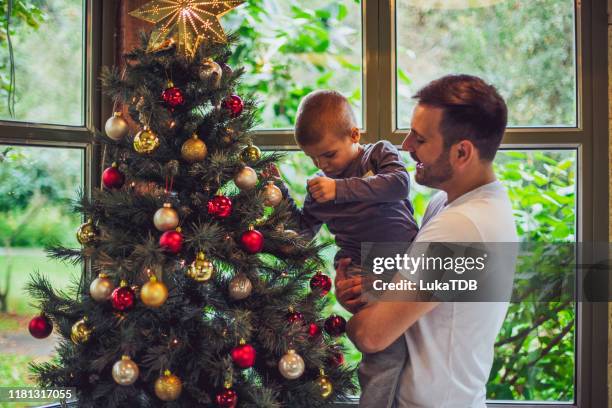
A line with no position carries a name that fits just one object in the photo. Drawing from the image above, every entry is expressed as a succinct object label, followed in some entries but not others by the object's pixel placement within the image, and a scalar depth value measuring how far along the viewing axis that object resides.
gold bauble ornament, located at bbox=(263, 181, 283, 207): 1.60
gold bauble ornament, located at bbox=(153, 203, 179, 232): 1.43
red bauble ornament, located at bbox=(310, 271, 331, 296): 1.72
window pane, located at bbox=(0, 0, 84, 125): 2.04
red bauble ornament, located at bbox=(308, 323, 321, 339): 1.64
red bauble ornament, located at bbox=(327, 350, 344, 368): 1.71
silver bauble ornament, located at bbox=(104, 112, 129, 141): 1.55
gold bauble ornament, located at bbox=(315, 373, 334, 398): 1.60
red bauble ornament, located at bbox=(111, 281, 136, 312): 1.42
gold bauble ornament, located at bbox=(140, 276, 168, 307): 1.38
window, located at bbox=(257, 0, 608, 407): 2.23
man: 1.60
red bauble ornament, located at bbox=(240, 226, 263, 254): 1.51
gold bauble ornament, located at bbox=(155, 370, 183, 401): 1.42
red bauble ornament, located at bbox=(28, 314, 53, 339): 1.55
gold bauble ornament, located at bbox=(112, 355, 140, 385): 1.42
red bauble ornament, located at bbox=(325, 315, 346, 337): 1.74
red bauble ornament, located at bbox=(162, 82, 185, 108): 1.53
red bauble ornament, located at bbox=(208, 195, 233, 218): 1.48
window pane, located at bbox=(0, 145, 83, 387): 2.03
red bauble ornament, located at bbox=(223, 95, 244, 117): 1.59
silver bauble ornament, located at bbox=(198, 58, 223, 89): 1.57
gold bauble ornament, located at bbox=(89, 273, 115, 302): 1.46
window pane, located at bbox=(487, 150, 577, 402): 2.28
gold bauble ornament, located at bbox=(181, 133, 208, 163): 1.51
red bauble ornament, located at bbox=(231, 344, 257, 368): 1.45
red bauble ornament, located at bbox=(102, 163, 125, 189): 1.56
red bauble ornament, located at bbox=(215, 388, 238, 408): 1.45
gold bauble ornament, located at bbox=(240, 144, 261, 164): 1.63
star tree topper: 1.64
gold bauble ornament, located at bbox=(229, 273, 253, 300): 1.51
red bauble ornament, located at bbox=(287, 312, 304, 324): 1.59
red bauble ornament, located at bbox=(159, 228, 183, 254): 1.42
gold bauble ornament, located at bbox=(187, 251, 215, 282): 1.44
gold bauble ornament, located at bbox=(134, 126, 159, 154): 1.49
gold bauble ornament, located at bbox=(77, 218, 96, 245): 1.55
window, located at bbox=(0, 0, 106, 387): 2.03
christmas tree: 1.46
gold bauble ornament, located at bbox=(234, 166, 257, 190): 1.55
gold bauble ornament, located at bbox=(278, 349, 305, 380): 1.50
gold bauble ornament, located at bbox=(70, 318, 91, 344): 1.51
